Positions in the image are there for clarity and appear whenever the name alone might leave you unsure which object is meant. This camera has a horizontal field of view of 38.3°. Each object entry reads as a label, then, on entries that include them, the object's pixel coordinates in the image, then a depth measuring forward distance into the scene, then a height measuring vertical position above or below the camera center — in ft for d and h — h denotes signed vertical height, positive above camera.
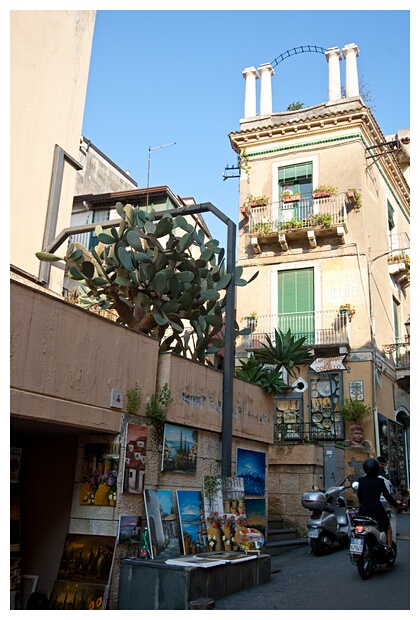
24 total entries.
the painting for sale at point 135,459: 23.81 +0.49
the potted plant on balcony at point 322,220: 66.81 +27.95
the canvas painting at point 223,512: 27.68 -1.67
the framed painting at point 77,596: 21.89 -4.52
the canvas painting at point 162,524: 24.11 -2.03
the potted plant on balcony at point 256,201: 71.92 +31.83
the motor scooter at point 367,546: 25.90 -2.65
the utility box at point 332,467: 45.32 +1.06
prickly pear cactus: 31.60 +10.24
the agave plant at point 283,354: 43.45 +8.65
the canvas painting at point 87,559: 22.38 -3.25
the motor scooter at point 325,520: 35.14 -2.25
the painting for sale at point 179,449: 26.77 +1.08
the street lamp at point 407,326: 75.07 +19.15
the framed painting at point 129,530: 23.01 -2.21
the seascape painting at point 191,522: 25.85 -2.02
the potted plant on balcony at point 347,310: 64.85 +17.74
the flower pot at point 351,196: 67.11 +30.67
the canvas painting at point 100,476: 23.34 -0.22
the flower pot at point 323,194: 68.44 +31.33
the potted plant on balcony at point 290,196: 70.54 +32.03
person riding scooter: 27.48 -0.55
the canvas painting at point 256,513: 33.88 -2.00
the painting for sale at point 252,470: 34.06 +0.40
